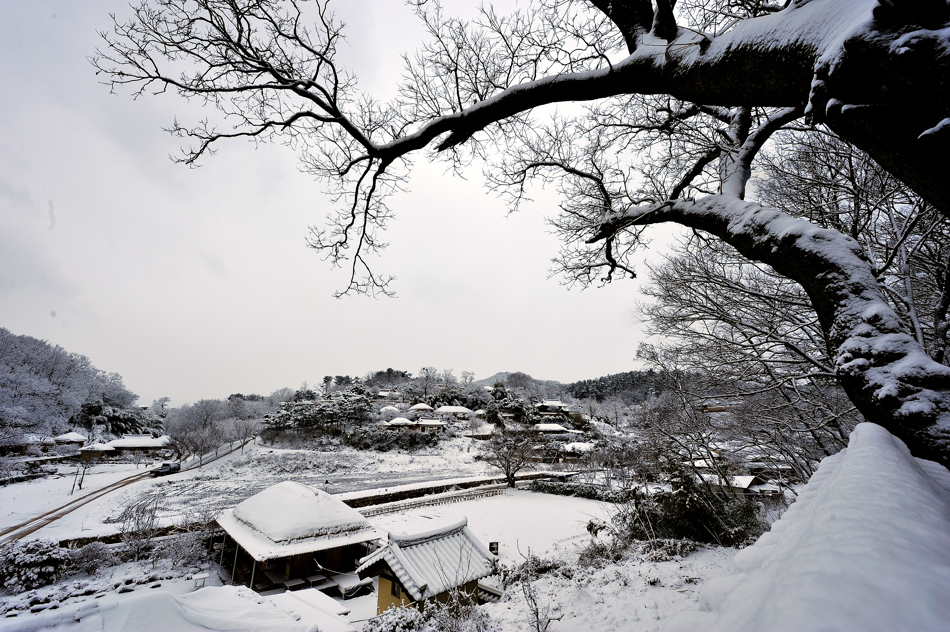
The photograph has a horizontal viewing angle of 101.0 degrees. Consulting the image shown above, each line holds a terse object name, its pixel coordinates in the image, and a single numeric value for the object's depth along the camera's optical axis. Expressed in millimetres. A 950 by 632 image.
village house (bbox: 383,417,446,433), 37531
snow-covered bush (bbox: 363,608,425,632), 5129
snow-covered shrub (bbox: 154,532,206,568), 11641
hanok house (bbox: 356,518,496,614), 7625
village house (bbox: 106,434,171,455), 33875
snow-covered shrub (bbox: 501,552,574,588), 7961
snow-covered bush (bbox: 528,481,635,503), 18981
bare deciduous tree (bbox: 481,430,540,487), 24219
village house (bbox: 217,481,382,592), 10867
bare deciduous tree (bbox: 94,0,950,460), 1594
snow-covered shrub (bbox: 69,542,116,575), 10461
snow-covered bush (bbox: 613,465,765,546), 8406
